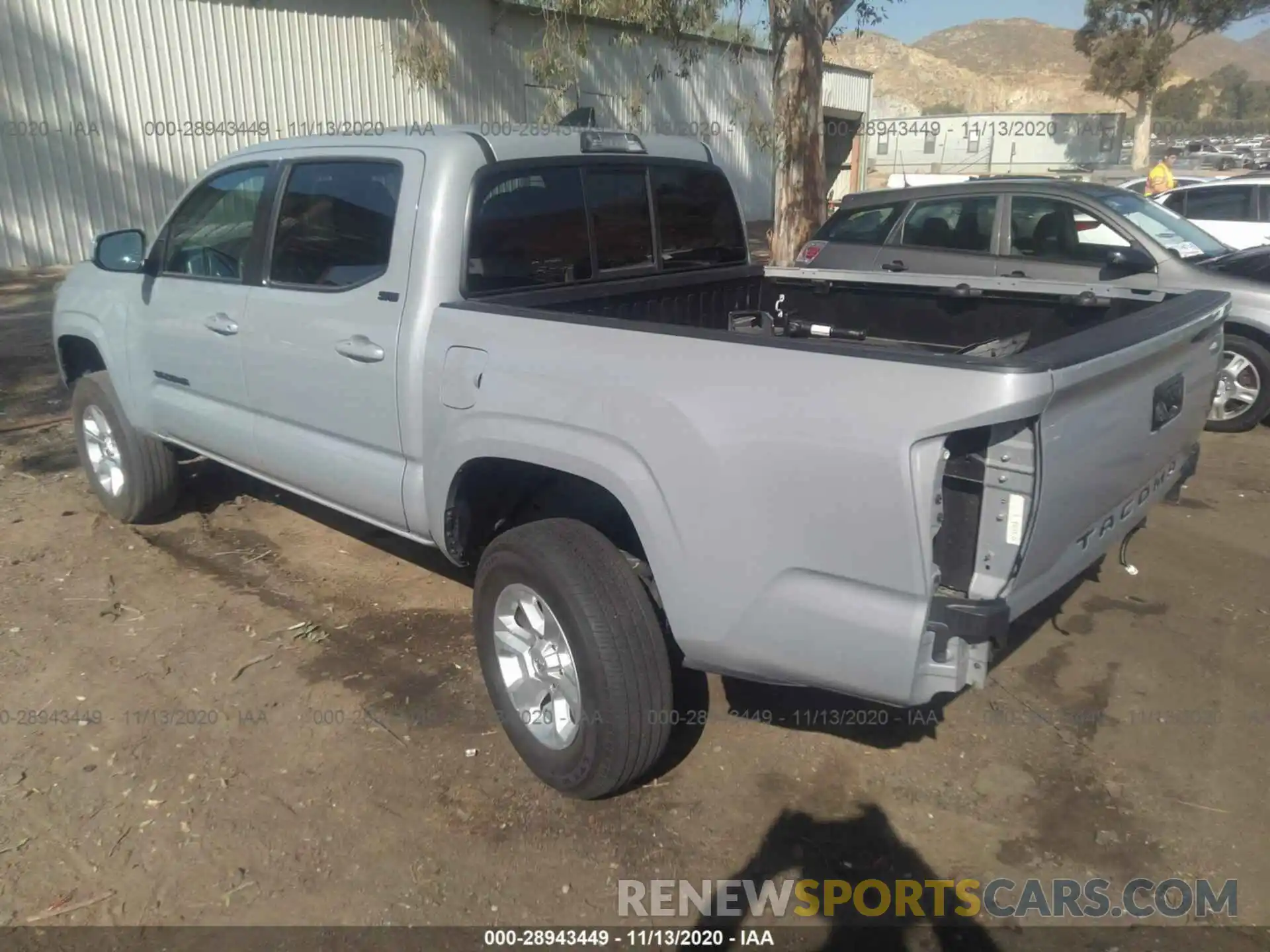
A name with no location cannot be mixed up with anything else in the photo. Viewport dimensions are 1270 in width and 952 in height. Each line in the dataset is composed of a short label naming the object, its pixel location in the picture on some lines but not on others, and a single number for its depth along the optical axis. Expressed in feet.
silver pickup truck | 7.86
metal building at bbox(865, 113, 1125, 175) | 105.19
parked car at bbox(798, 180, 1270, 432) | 22.58
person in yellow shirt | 51.83
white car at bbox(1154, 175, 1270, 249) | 35.83
